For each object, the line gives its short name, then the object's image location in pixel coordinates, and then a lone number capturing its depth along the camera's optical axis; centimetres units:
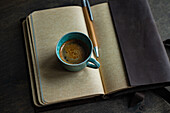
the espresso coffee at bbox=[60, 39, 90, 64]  75
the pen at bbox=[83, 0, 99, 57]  80
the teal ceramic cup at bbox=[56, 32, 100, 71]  73
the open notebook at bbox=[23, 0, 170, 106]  76
